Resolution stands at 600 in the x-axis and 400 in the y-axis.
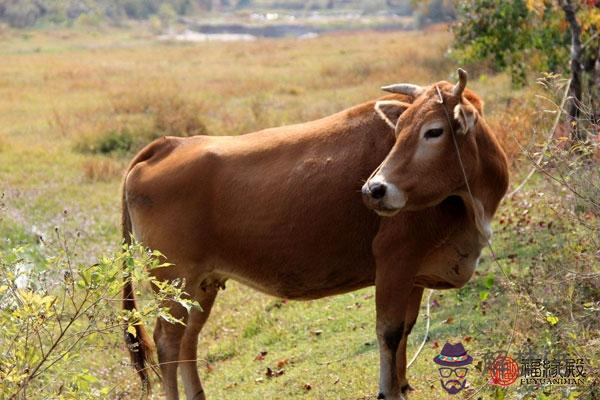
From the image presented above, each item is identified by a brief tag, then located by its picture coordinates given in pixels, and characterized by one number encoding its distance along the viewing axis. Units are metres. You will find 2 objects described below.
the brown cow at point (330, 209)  12.23
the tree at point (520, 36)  25.25
